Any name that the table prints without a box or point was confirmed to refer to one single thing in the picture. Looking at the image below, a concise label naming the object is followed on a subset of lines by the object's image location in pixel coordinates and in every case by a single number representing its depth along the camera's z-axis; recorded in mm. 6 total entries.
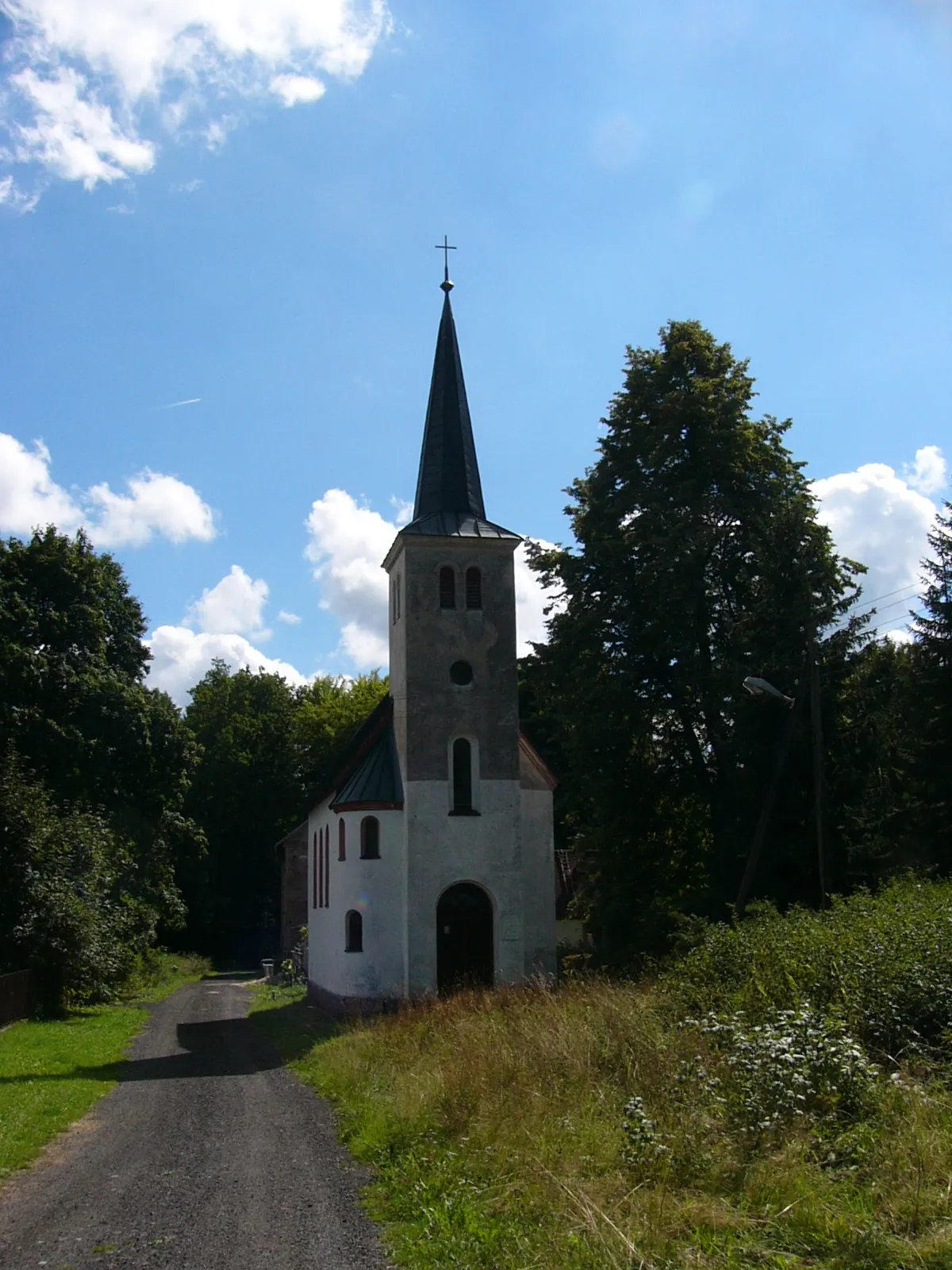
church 26625
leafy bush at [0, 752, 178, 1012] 26969
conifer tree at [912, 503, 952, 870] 24109
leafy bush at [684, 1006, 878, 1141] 8531
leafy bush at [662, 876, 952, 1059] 10055
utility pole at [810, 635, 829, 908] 19562
